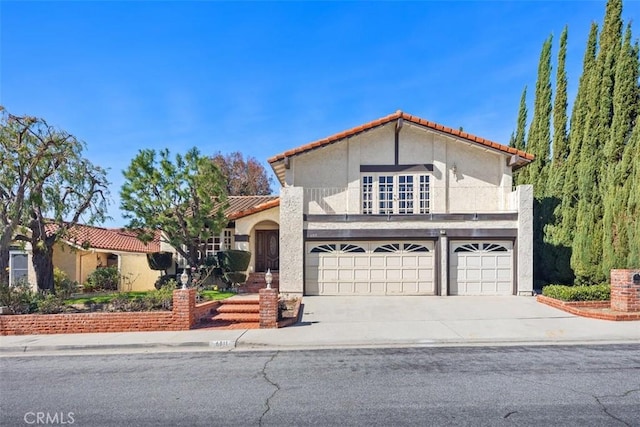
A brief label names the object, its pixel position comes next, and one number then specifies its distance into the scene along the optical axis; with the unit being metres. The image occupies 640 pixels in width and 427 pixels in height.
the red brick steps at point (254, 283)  16.39
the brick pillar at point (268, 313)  10.24
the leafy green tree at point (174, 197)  15.73
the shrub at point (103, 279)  18.83
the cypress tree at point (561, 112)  19.09
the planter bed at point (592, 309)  10.48
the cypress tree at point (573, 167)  16.09
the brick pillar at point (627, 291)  10.91
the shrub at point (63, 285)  12.77
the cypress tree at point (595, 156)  14.24
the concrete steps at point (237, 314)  10.88
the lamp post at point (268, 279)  10.58
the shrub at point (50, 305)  10.91
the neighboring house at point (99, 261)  18.27
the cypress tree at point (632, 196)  12.68
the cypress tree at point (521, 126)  25.31
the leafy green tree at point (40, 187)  12.13
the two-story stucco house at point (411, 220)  15.23
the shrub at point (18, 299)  10.82
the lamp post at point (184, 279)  10.45
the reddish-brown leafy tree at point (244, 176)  38.12
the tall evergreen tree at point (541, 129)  20.50
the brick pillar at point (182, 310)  10.23
